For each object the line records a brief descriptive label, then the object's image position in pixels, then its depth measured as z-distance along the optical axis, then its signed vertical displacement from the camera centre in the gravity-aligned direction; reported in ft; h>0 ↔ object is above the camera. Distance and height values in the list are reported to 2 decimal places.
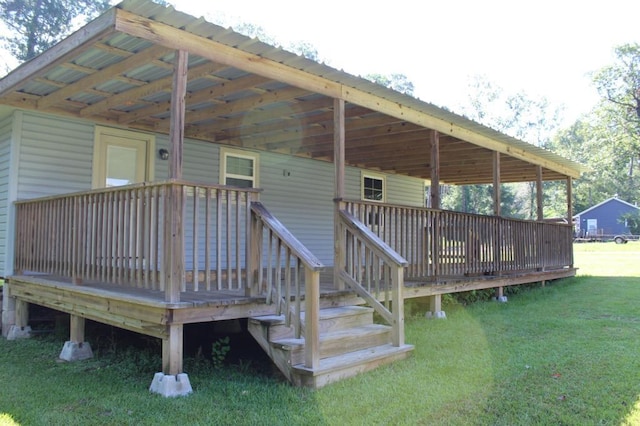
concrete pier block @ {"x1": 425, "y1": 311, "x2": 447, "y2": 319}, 24.60 -3.54
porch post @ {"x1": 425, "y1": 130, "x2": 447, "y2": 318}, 24.63 -1.02
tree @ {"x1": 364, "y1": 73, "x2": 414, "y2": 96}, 139.19 +43.01
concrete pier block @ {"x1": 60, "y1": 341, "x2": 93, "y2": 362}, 17.47 -3.74
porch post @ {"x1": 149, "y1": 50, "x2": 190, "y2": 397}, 13.61 -1.10
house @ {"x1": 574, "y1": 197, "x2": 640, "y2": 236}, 141.38 +6.21
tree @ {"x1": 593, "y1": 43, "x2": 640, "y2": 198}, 113.91 +32.73
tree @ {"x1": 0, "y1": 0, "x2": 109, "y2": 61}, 64.08 +27.77
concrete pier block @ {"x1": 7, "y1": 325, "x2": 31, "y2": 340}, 21.22 -3.74
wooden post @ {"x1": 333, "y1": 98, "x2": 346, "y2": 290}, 19.36 +2.16
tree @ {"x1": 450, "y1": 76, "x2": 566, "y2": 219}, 145.18 +36.75
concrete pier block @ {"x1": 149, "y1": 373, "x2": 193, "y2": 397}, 13.42 -3.76
